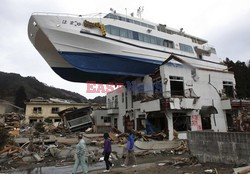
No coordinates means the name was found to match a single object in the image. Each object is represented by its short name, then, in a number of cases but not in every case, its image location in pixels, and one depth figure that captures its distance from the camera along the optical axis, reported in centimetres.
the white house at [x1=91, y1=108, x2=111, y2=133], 3230
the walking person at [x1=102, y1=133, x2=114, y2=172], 814
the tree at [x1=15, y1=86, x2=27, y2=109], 6732
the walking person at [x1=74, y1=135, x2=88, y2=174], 717
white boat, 2012
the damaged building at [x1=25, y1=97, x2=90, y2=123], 4534
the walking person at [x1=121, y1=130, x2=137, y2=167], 894
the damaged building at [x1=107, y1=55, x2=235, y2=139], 1830
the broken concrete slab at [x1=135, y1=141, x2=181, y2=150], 1394
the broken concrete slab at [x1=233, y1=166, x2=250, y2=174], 485
